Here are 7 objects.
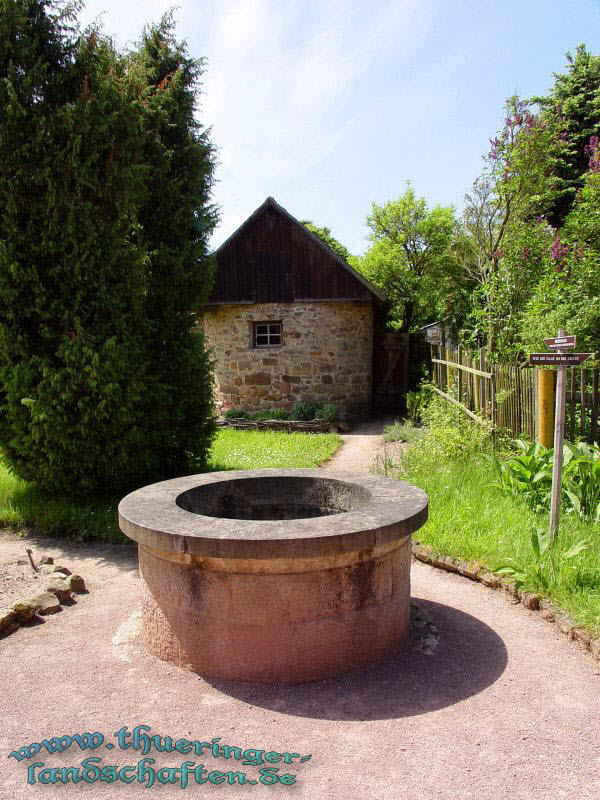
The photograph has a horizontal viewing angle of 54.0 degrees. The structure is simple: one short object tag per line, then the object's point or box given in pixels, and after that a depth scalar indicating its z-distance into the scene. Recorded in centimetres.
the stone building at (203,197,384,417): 1477
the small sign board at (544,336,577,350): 455
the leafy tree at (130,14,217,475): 809
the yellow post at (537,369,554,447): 641
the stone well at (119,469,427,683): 323
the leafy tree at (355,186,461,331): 2091
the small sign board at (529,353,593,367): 459
